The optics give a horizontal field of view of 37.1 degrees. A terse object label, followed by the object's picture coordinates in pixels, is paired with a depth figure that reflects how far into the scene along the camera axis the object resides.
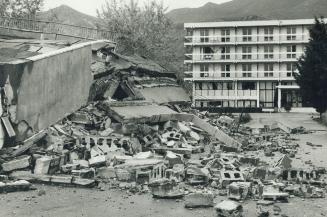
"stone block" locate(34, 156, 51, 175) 11.91
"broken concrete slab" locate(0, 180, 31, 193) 10.34
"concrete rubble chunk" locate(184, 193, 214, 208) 9.13
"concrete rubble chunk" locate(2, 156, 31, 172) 11.88
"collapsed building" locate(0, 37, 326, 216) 10.91
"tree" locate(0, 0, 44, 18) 42.09
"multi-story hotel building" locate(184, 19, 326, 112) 56.88
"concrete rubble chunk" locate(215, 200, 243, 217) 8.36
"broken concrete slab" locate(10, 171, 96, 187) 10.93
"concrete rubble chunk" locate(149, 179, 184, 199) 9.81
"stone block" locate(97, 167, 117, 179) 11.84
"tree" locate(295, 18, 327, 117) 31.67
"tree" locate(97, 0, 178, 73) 38.28
